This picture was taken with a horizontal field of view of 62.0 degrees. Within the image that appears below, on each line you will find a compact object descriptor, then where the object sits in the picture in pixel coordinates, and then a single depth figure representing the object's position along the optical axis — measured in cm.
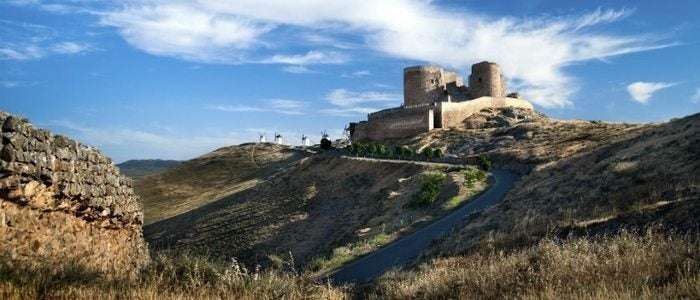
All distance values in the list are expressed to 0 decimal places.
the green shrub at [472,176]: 3571
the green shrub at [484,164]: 4212
